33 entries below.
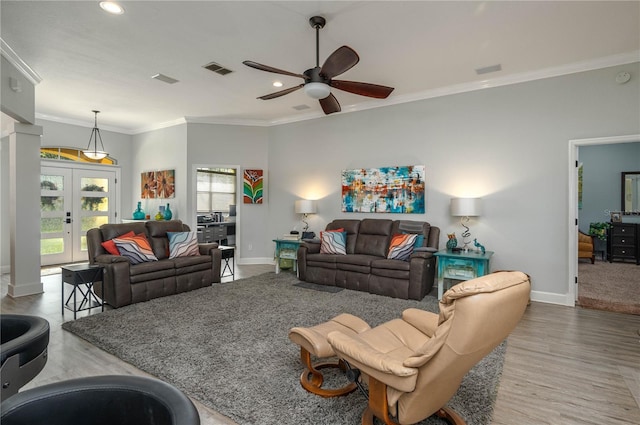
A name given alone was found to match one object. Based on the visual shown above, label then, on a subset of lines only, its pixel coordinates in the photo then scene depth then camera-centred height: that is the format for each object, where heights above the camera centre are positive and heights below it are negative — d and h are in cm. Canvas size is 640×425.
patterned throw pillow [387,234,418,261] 475 -51
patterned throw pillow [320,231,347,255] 531 -49
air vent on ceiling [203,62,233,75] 431 +186
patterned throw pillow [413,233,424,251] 481 -43
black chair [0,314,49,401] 114 -50
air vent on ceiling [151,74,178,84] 469 +187
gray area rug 207 -116
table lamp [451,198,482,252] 451 +6
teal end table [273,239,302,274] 586 -68
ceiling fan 288 +127
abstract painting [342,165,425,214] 535 +36
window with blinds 937 +62
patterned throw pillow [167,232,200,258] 484 -47
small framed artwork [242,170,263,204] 696 +51
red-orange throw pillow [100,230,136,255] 428 -44
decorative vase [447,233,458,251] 467 -42
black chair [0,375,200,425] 83 -48
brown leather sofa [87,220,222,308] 398 -74
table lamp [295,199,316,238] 609 +10
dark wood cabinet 707 -66
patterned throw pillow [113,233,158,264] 430 -48
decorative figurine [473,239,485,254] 451 -46
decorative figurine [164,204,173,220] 690 -5
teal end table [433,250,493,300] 418 -68
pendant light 730 +165
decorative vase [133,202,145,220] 731 -7
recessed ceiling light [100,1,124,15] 298 +183
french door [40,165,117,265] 670 +10
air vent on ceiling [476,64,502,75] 426 +182
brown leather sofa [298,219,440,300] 447 -73
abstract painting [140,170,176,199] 710 +59
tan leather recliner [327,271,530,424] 141 -64
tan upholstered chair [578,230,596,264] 700 -74
